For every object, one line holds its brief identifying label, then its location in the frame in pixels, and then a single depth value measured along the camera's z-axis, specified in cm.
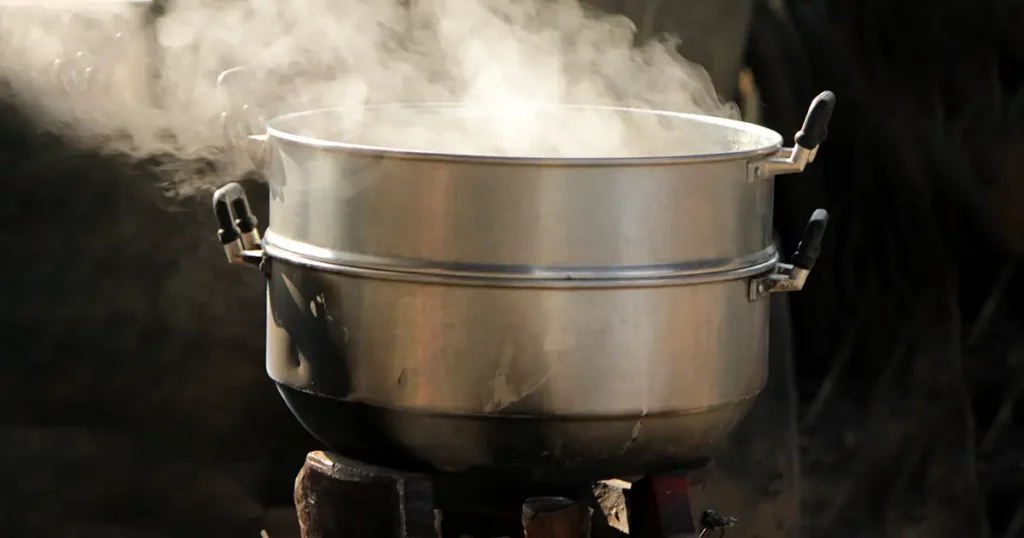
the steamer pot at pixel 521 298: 240
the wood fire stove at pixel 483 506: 249
